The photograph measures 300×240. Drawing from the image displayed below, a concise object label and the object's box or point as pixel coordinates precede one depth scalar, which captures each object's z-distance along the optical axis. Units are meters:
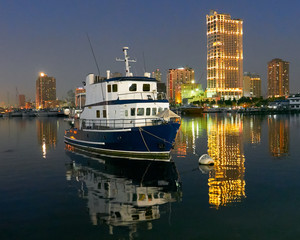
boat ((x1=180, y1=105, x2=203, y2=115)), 186.12
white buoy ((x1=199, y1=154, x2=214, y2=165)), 24.16
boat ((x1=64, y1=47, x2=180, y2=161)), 24.94
